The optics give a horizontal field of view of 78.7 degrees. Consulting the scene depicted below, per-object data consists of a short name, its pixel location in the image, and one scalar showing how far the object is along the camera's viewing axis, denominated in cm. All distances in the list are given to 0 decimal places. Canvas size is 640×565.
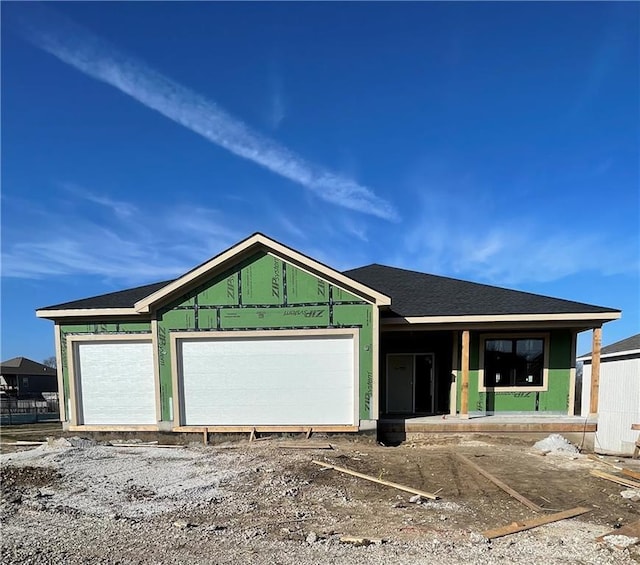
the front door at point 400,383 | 1293
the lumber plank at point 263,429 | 1020
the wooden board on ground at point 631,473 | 705
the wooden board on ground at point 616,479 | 662
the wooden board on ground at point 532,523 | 464
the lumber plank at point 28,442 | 1074
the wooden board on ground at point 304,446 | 930
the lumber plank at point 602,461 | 781
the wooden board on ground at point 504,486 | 562
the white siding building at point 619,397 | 1502
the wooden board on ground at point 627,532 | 457
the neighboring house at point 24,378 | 4494
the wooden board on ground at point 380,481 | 613
